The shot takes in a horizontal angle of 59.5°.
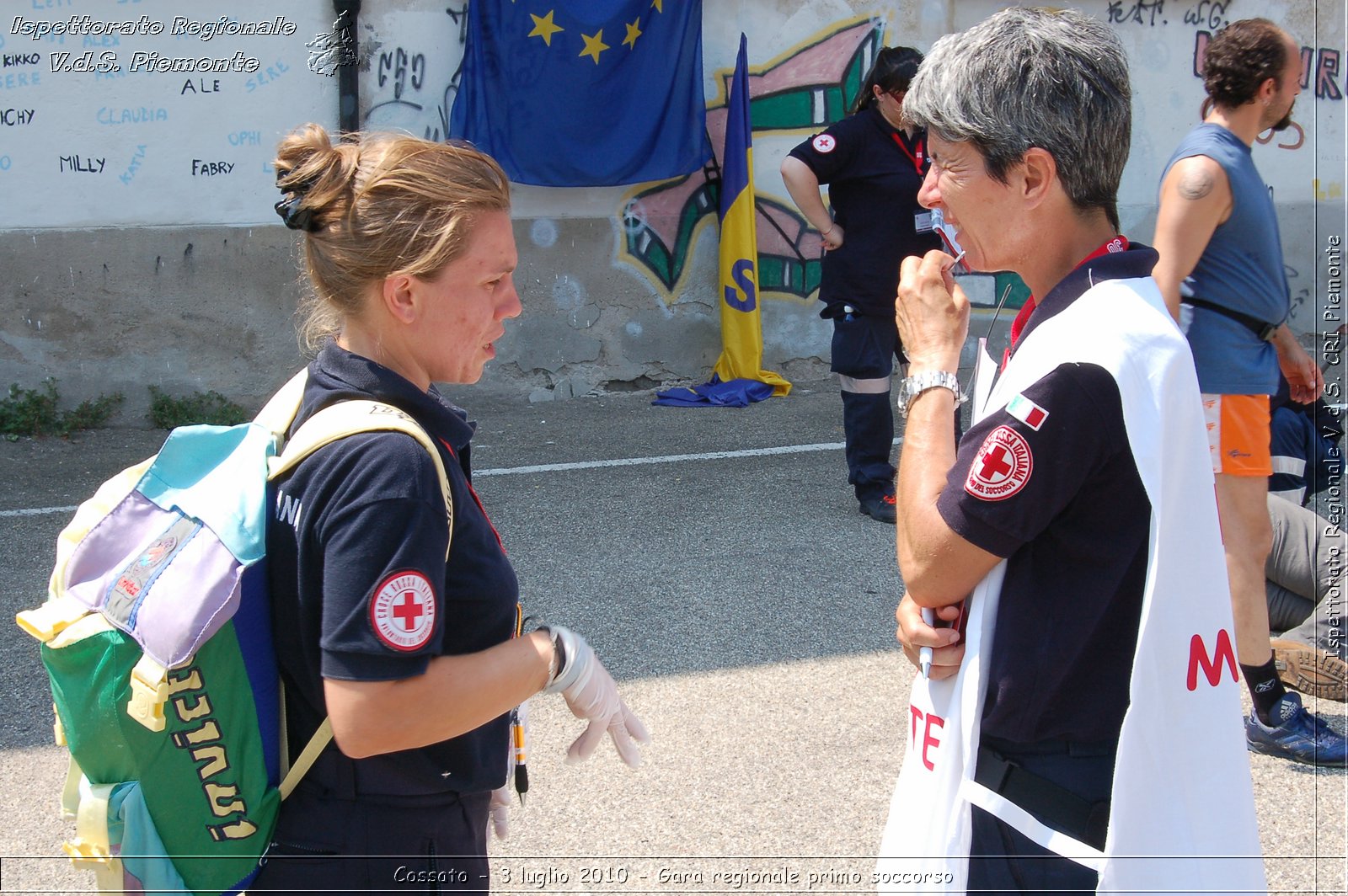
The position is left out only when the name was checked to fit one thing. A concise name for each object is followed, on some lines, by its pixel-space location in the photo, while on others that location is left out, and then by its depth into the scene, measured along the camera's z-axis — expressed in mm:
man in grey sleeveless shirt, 3318
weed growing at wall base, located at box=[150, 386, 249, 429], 7508
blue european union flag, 7863
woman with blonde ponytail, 1454
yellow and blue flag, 8453
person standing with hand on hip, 5637
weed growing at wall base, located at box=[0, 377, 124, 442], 7168
